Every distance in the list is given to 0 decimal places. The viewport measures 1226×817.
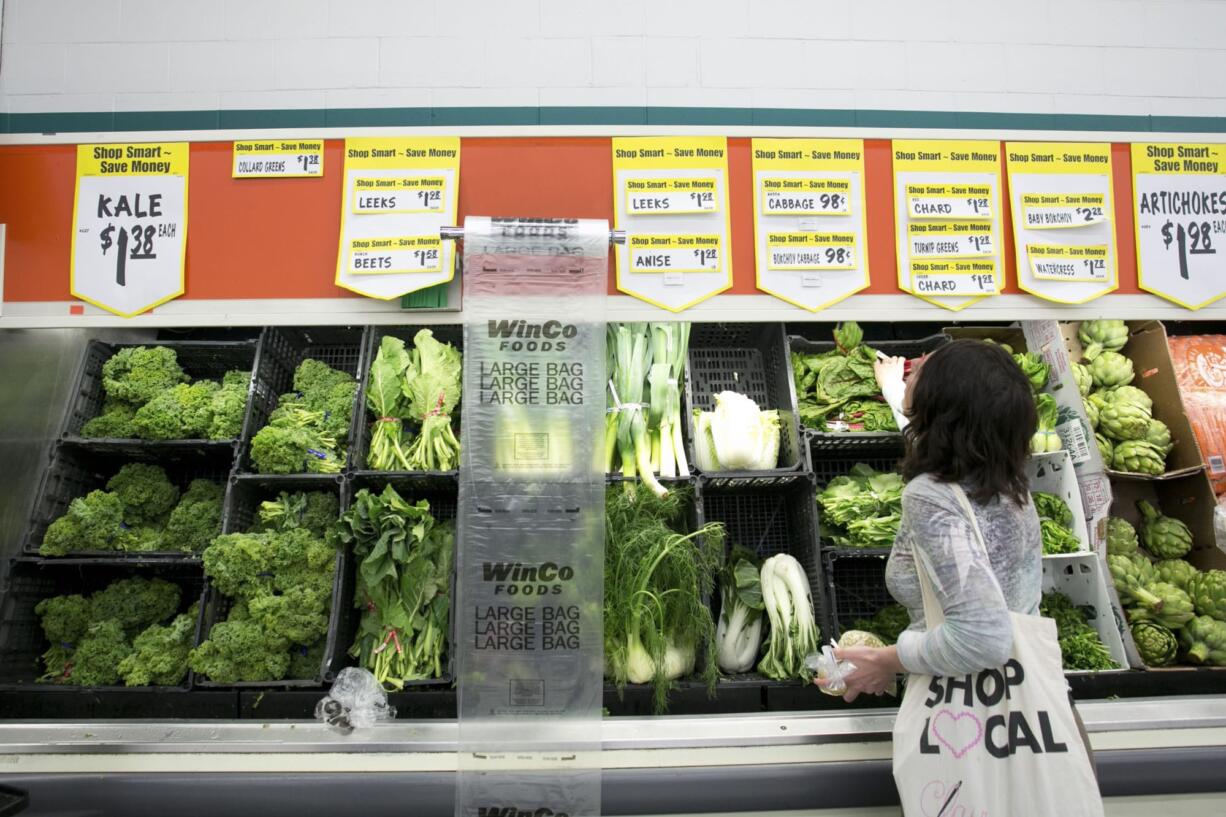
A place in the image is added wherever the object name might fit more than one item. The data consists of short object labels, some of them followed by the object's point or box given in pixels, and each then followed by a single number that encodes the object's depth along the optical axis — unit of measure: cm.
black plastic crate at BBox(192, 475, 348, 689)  280
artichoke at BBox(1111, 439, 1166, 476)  336
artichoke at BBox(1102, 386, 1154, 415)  351
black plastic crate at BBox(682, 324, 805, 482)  337
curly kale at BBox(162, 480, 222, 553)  321
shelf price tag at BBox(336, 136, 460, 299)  233
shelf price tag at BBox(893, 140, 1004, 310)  244
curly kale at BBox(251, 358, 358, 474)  305
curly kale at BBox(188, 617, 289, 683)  279
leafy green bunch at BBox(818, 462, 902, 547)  307
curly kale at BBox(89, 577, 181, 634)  313
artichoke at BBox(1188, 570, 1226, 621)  315
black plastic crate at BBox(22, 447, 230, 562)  310
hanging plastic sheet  188
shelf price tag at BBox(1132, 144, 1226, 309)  251
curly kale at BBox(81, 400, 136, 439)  323
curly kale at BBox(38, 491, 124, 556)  304
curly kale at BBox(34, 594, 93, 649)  309
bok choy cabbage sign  240
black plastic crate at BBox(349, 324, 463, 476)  320
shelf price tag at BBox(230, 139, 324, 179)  242
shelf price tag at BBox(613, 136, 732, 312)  238
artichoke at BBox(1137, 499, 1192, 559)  335
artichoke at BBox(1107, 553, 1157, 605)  320
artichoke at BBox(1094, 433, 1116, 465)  341
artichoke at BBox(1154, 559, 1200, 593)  327
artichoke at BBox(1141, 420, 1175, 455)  343
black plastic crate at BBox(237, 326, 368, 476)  326
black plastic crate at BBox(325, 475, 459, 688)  286
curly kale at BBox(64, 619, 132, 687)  291
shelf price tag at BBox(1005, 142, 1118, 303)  246
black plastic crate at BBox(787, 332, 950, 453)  322
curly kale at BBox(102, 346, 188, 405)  331
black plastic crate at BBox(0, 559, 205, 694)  304
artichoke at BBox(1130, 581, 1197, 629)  311
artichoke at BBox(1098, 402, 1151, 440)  342
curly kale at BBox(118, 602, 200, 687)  288
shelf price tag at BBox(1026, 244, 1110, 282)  246
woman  161
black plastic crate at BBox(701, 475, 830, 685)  323
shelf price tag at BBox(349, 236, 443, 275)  233
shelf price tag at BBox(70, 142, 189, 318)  235
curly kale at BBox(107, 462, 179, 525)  329
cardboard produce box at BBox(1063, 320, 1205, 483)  339
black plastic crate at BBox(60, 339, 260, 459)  321
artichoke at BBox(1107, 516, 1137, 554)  336
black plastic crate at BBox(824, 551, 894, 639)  328
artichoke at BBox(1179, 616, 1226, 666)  304
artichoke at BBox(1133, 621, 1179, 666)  300
